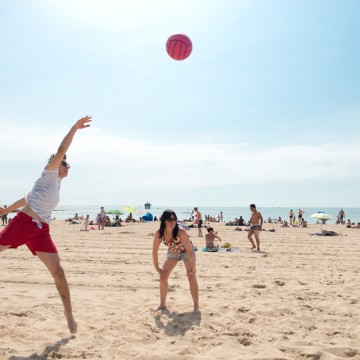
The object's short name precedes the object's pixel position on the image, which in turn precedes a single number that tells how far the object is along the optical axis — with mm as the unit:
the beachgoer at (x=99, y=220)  24772
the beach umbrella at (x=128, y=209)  34375
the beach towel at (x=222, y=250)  12531
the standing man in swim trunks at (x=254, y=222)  13141
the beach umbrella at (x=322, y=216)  22881
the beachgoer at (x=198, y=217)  18884
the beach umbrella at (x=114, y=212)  38297
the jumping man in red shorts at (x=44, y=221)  3805
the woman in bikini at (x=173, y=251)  5059
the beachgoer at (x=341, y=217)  37394
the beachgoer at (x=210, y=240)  12625
